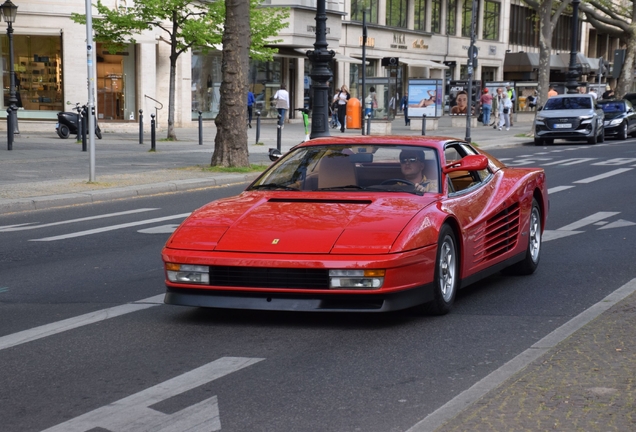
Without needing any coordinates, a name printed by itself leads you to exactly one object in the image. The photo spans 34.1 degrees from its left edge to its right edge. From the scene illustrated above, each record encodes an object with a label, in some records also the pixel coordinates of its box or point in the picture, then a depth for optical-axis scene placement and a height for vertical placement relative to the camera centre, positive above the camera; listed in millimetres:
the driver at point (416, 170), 7984 -676
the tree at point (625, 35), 53156 +2634
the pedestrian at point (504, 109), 46156 -1074
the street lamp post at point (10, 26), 32000 +1552
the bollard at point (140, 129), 30312 -1500
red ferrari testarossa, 6801 -1044
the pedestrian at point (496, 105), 45819 -988
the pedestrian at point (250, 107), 42656 -1091
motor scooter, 32875 -1462
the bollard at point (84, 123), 27031 -1274
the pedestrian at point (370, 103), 42281 -835
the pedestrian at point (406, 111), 46900 -1286
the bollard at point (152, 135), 26336 -1470
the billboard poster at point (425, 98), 44656 -623
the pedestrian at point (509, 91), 48322 -279
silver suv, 35312 -1135
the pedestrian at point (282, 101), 36906 -715
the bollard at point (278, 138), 27984 -1533
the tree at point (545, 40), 40719 +1787
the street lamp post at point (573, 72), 42181 +618
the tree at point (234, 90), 21359 -207
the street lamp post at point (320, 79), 22969 +55
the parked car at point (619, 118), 39500 -1175
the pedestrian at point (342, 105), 41562 -946
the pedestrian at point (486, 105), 49250 -967
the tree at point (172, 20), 32094 +1747
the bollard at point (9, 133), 26047 -1430
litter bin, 42031 -1289
